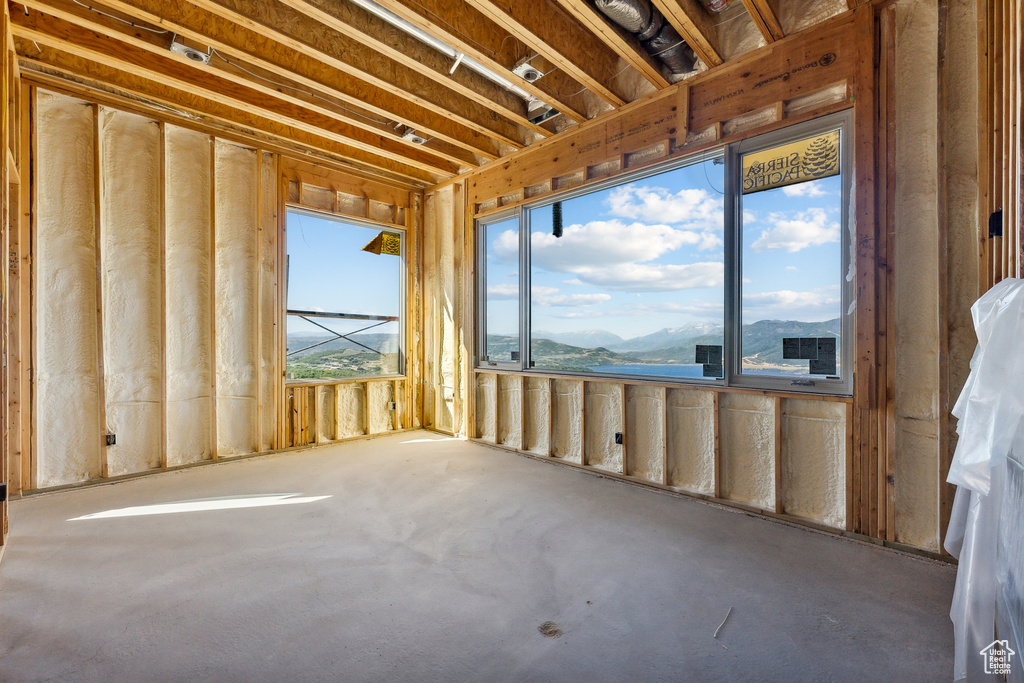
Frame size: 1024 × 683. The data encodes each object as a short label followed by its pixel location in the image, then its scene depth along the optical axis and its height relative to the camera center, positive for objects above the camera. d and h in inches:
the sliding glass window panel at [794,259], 112.7 +21.6
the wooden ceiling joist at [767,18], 108.5 +81.4
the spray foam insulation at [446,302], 222.4 +19.9
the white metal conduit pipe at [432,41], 114.2 +85.6
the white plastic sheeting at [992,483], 42.5 -15.0
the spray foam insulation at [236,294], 175.6 +19.5
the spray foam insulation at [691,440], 132.5 -30.9
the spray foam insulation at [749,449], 121.2 -30.8
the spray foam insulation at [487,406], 201.9 -30.1
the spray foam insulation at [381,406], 218.5 -32.4
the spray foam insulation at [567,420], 168.2 -31.1
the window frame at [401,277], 204.5 +34.0
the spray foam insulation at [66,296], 139.0 +15.3
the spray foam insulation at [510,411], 190.9 -30.9
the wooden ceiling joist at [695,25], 108.6 +81.3
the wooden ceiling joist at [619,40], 109.8 +81.5
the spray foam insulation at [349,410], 207.3 -32.7
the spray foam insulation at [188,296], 163.5 +17.7
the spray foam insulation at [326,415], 201.5 -33.6
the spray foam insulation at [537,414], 179.3 -30.3
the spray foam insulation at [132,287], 150.9 +19.4
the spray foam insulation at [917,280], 98.2 +13.4
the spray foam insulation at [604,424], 155.7 -30.3
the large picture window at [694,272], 114.9 +23.8
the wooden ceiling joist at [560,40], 114.0 +85.2
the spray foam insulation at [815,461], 110.2 -31.3
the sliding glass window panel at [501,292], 194.1 +22.1
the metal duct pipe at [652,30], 114.0 +85.8
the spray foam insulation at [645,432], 144.2 -30.8
